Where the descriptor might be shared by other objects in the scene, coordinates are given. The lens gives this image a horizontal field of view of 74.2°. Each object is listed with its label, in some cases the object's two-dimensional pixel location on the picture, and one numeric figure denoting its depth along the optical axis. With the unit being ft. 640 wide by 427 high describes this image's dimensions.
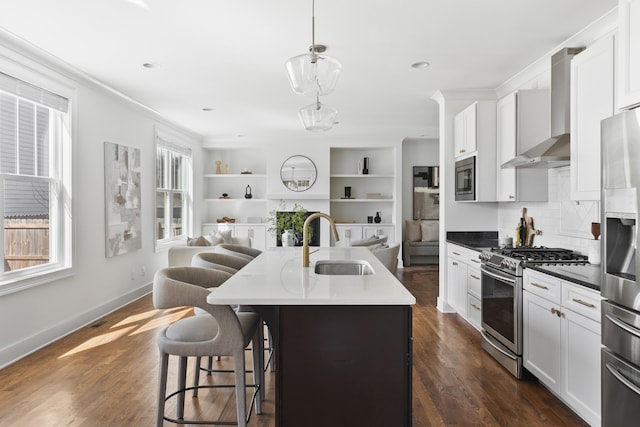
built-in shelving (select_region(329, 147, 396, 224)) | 29.32
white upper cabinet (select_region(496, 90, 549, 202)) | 12.30
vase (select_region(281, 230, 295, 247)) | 17.84
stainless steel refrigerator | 6.08
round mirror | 27.99
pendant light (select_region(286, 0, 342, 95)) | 8.02
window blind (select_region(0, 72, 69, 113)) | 11.00
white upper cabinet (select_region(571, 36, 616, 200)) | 8.49
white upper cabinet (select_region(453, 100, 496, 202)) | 13.87
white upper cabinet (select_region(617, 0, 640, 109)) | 6.71
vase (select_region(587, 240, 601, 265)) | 9.29
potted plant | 25.46
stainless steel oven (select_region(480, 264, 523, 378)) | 9.86
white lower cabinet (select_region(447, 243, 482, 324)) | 12.82
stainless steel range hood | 10.13
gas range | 9.65
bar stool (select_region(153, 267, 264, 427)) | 6.41
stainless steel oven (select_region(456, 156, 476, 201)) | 14.24
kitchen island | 5.97
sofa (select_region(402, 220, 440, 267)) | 27.55
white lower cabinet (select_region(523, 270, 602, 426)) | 7.32
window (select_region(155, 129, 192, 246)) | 21.53
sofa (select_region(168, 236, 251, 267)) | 17.63
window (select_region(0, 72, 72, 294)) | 11.21
